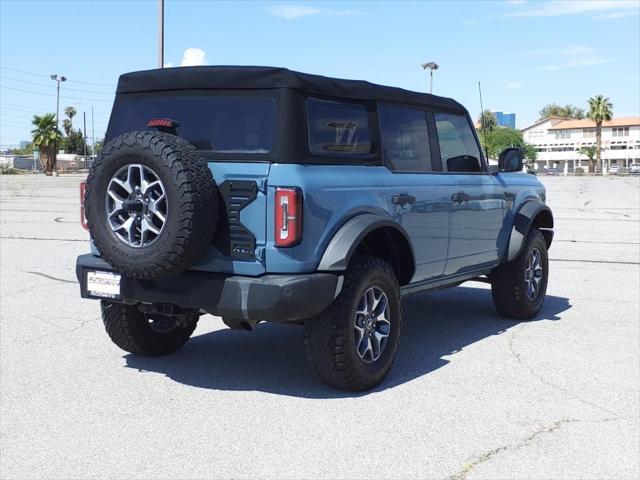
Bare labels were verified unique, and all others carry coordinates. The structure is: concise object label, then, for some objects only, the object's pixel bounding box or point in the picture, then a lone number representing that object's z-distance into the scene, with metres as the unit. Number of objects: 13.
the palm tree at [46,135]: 78.25
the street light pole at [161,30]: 22.58
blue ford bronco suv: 4.48
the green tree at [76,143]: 135.88
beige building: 138.38
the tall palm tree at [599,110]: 104.62
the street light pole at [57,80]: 99.88
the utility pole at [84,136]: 127.68
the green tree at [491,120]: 118.60
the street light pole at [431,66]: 61.62
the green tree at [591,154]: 127.00
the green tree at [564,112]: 172.00
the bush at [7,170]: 74.75
